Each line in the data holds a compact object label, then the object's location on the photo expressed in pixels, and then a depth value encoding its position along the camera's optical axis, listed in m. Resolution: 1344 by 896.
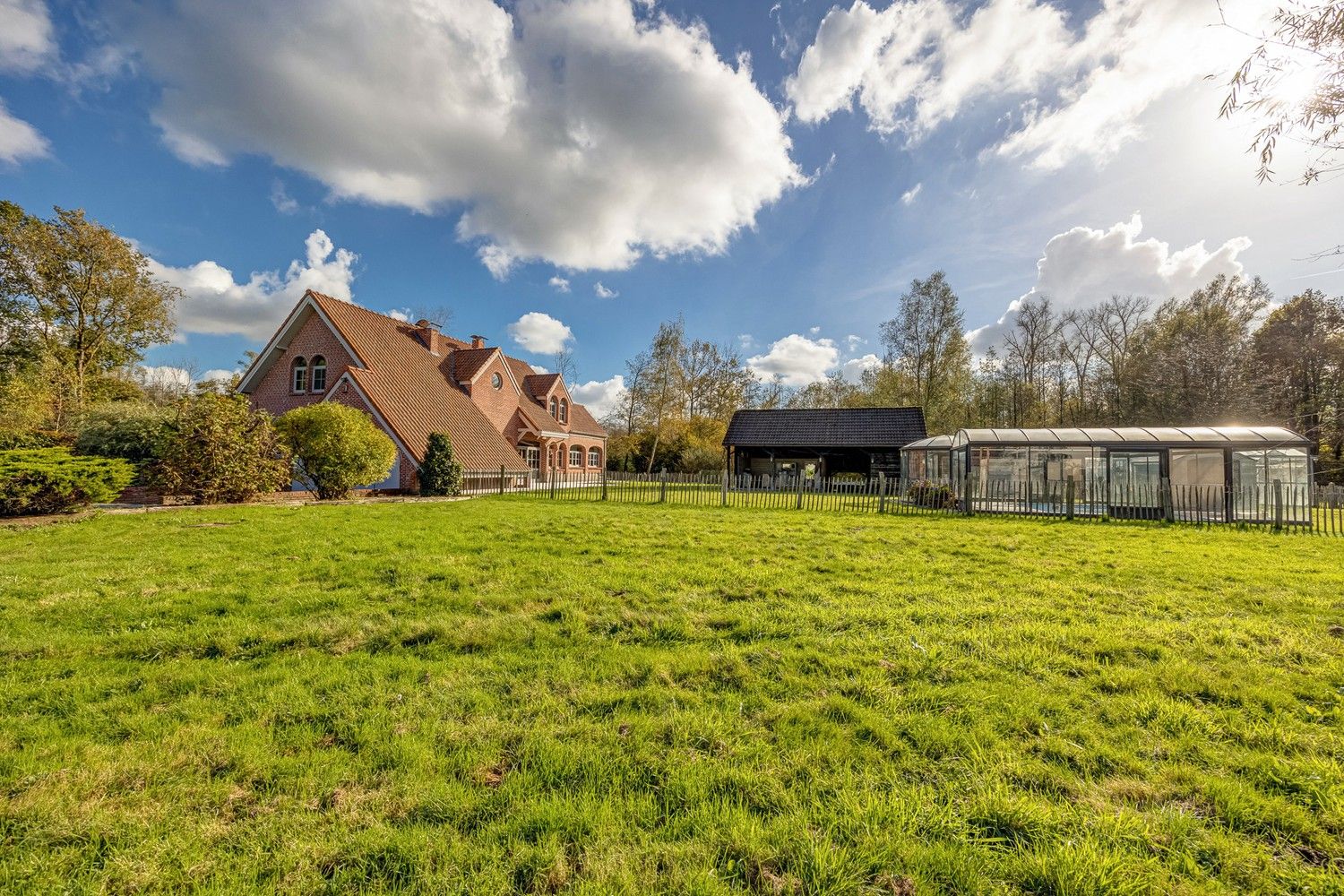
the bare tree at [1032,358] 37.41
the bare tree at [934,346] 32.28
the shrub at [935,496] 17.62
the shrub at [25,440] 13.88
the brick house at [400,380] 19.16
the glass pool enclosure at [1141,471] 14.79
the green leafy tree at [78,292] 22.23
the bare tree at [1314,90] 4.20
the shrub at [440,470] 17.94
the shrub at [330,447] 15.35
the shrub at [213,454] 13.16
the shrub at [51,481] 10.59
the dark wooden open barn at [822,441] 28.98
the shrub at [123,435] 15.41
